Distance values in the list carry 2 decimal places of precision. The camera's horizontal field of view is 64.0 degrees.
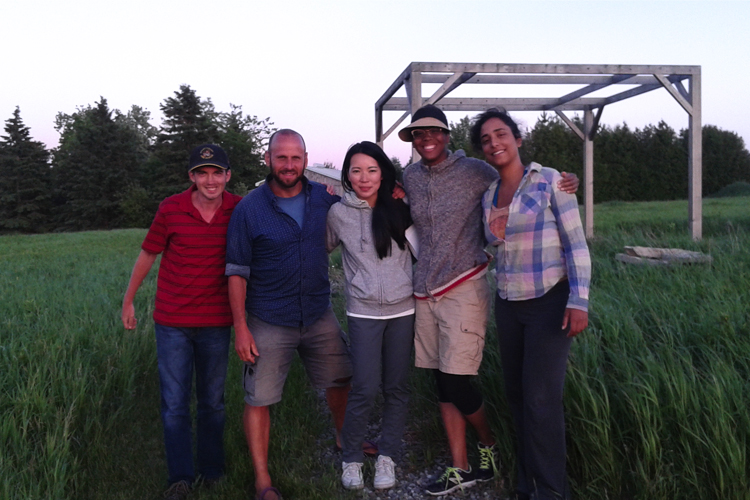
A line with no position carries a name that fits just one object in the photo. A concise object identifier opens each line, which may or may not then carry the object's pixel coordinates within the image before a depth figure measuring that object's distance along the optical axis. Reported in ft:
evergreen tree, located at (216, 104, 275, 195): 146.20
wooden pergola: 25.85
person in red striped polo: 10.56
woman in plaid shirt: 8.55
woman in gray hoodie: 10.19
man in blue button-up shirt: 10.27
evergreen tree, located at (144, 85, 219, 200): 132.26
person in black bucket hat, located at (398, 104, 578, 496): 9.88
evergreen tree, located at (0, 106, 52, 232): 131.75
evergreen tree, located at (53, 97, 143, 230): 133.59
